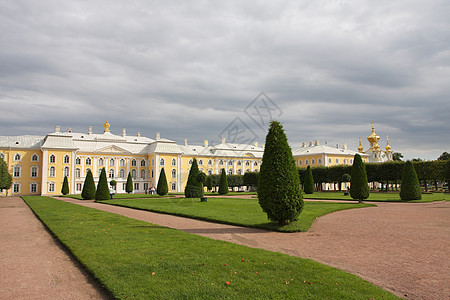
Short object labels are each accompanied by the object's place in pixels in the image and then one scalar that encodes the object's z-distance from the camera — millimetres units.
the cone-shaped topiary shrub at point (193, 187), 30109
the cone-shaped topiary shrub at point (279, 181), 11477
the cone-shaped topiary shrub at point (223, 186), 39531
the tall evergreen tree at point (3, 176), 40750
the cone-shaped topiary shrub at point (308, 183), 37906
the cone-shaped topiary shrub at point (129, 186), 47369
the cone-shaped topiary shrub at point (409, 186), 24547
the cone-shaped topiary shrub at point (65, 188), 47906
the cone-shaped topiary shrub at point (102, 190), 30938
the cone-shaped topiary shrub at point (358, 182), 23297
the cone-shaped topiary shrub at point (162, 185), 36594
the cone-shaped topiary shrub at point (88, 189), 33344
